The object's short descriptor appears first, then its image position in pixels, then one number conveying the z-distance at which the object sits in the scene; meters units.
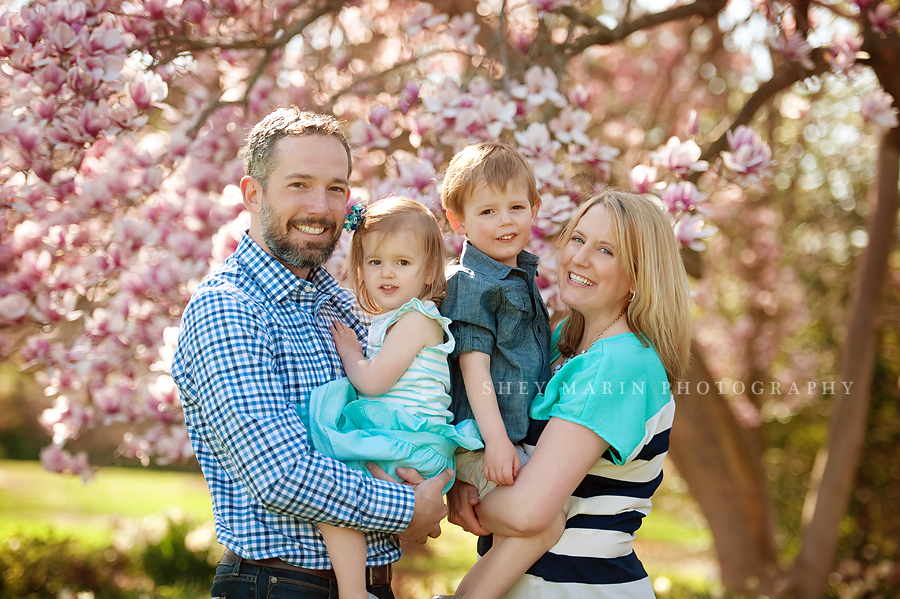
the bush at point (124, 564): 4.59
